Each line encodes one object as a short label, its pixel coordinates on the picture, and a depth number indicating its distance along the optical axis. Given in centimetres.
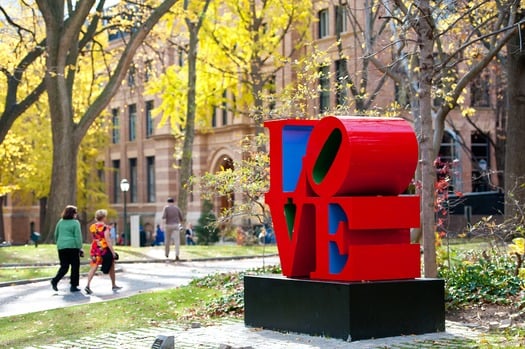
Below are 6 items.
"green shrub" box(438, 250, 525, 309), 1431
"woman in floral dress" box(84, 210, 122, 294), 2009
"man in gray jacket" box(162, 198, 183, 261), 2975
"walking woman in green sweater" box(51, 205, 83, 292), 2050
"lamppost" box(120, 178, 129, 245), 4359
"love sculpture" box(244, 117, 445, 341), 1176
